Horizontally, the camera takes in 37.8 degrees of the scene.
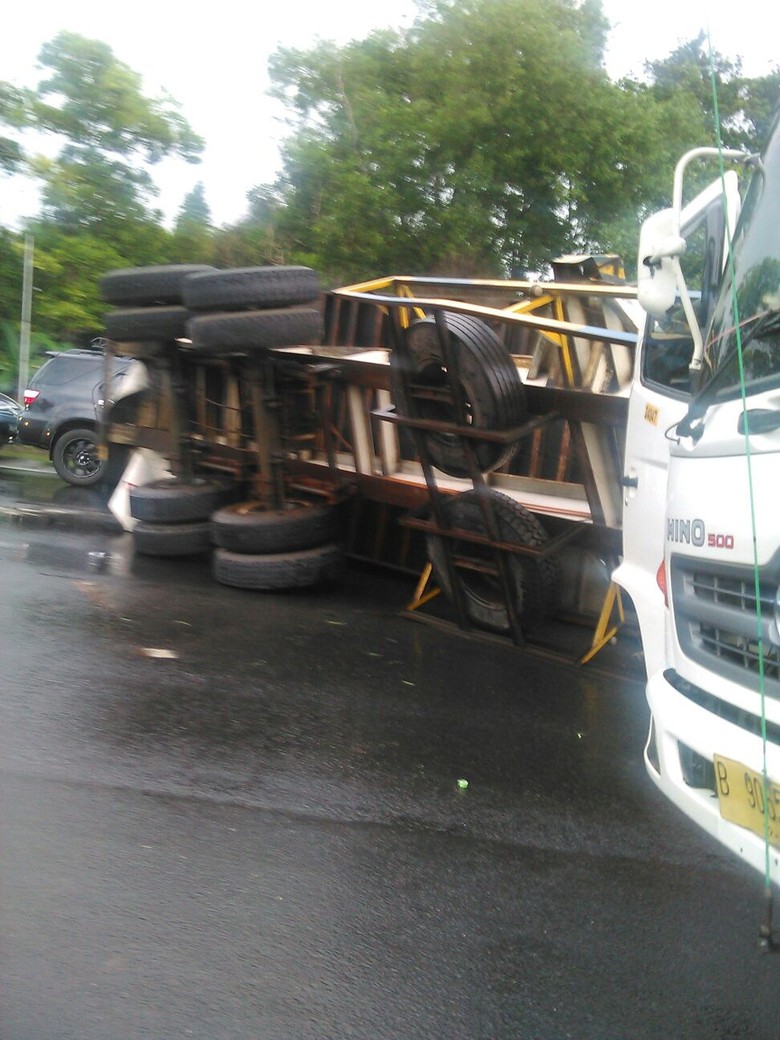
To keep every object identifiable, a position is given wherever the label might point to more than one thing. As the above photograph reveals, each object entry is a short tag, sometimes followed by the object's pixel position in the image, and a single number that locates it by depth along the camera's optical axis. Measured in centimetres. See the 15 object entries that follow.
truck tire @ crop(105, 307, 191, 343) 887
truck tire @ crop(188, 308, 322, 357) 774
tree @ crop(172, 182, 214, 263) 2548
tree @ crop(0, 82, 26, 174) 2617
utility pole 2427
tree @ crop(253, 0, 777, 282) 1659
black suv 1606
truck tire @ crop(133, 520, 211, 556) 921
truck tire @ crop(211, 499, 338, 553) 817
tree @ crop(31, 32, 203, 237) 2708
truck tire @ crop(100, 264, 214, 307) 887
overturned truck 657
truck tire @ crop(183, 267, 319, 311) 775
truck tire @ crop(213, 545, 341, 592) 820
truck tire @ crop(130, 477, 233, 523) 915
